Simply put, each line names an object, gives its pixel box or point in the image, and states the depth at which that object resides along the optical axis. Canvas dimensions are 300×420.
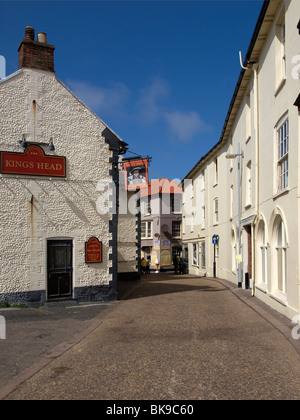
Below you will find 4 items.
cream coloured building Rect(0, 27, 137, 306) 12.67
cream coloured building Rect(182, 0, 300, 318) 9.81
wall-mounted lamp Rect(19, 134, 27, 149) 12.80
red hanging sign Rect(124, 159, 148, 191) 20.52
